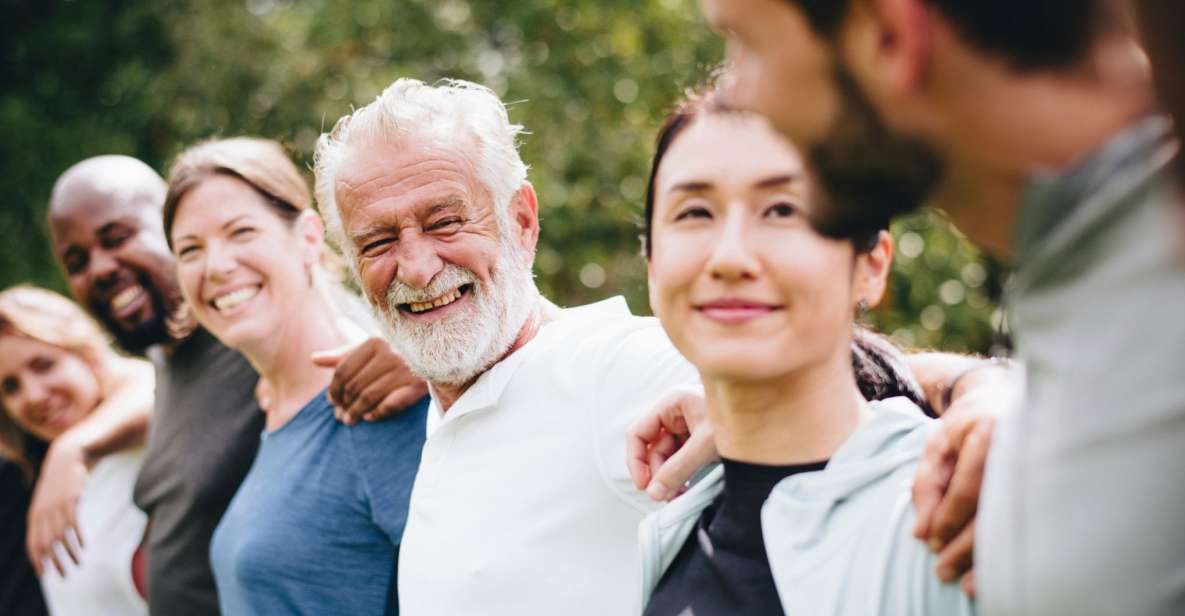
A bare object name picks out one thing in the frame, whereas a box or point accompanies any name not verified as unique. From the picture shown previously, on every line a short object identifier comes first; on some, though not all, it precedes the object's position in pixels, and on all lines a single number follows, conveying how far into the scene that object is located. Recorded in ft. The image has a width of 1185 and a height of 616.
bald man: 11.27
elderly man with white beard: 6.97
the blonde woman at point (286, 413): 8.54
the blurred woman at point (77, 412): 12.84
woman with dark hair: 4.93
